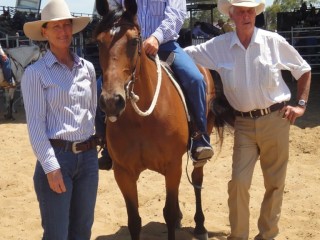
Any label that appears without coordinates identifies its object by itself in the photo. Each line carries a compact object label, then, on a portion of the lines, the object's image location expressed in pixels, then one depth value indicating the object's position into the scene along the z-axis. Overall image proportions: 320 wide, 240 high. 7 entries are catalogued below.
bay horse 2.93
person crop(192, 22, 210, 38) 17.64
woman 2.70
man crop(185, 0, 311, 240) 3.71
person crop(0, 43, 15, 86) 11.11
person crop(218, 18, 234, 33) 11.48
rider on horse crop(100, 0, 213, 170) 3.96
